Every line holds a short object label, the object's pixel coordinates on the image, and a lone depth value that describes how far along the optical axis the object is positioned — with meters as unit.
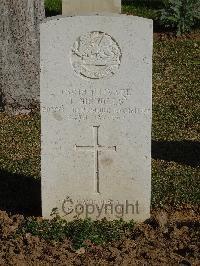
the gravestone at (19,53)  8.50
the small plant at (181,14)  12.38
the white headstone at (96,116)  5.19
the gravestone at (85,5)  5.31
